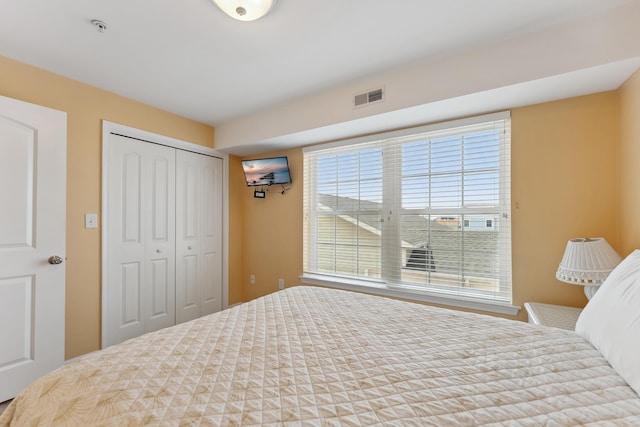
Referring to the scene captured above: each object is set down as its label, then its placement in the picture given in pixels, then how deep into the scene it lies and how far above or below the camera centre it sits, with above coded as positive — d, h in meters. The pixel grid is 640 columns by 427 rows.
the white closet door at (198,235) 3.20 -0.25
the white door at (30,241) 1.90 -0.19
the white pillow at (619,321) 0.87 -0.39
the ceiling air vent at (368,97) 2.32 +0.98
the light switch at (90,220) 2.42 -0.05
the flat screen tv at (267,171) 3.38 +0.53
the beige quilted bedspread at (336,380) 0.76 -0.54
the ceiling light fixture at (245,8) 1.46 +1.08
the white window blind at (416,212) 2.34 +0.02
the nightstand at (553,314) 1.67 -0.64
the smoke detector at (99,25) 1.66 +1.13
